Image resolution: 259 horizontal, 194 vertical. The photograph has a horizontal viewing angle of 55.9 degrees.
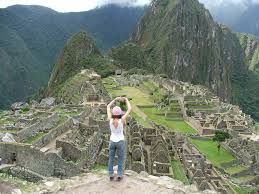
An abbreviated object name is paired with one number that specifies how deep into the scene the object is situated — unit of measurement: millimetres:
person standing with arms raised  6144
